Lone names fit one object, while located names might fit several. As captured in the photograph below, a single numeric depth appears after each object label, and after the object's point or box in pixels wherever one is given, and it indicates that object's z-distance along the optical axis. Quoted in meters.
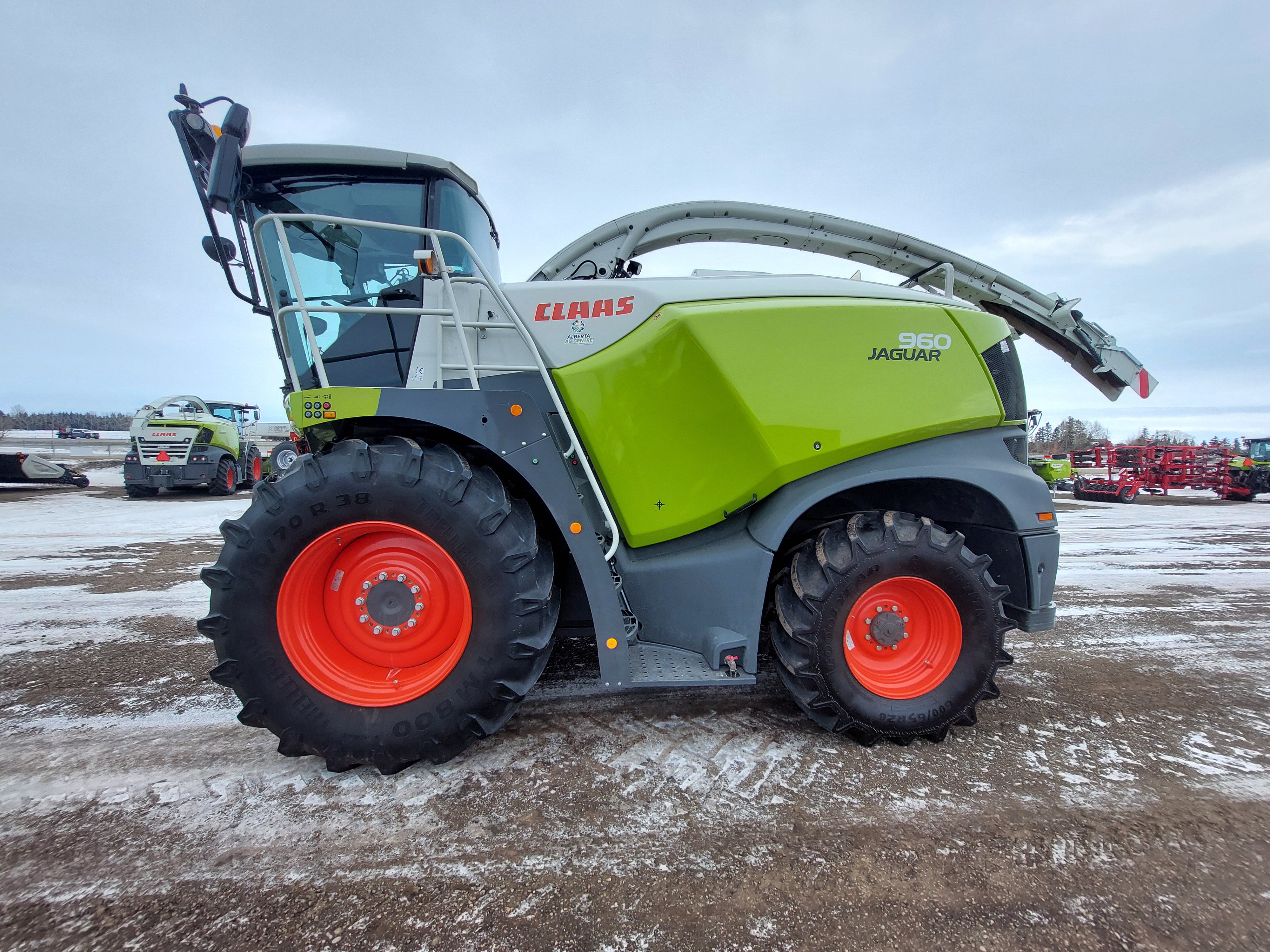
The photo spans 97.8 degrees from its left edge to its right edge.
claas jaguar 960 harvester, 2.10
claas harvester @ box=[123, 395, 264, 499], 12.62
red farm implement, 17.86
